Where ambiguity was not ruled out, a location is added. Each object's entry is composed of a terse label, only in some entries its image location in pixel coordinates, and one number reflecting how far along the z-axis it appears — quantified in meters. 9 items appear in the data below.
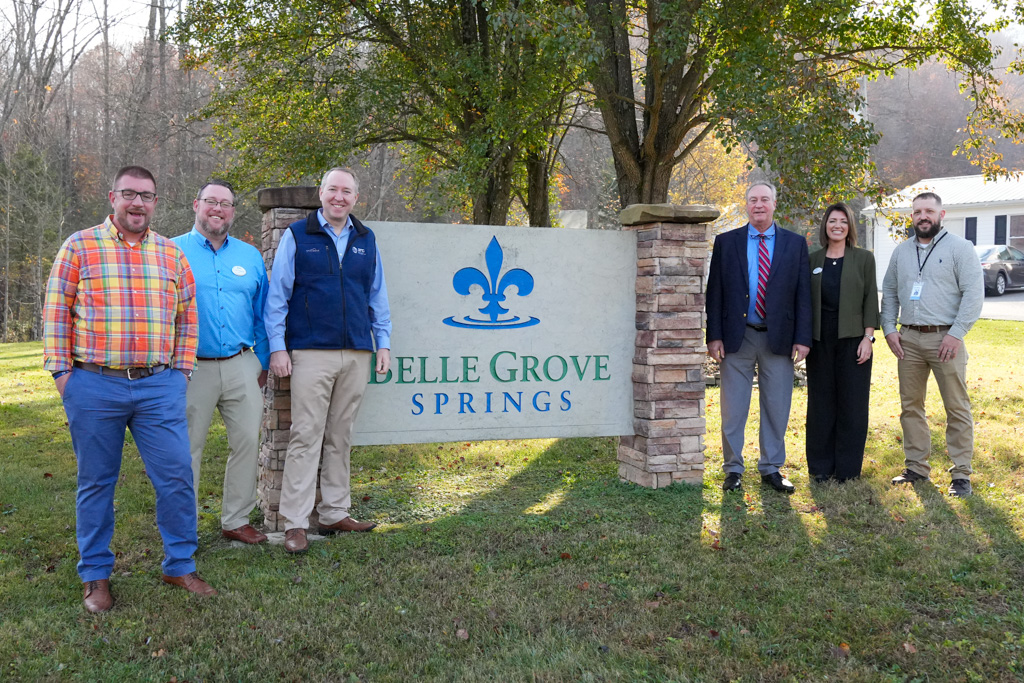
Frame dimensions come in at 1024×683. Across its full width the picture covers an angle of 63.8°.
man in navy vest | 4.40
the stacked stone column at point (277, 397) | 4.82
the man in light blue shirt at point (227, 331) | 4.22
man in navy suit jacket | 5.45
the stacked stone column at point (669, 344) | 5.65
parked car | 22.52
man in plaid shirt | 3.47
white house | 28.55
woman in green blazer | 5.50
